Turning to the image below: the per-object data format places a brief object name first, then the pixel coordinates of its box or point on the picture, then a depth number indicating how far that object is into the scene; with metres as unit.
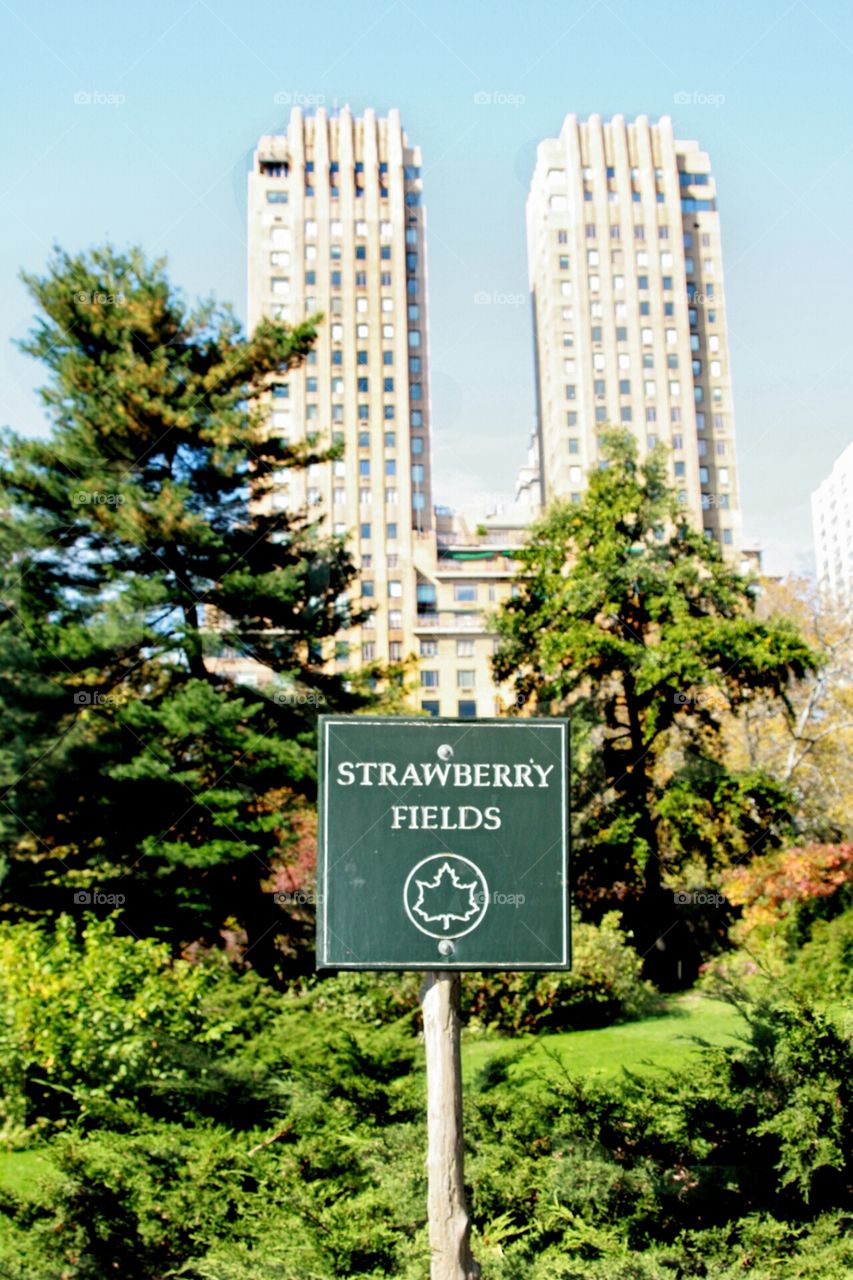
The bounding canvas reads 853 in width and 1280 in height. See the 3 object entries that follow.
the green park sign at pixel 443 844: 5.25
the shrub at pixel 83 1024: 9.79
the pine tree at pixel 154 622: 17.05
